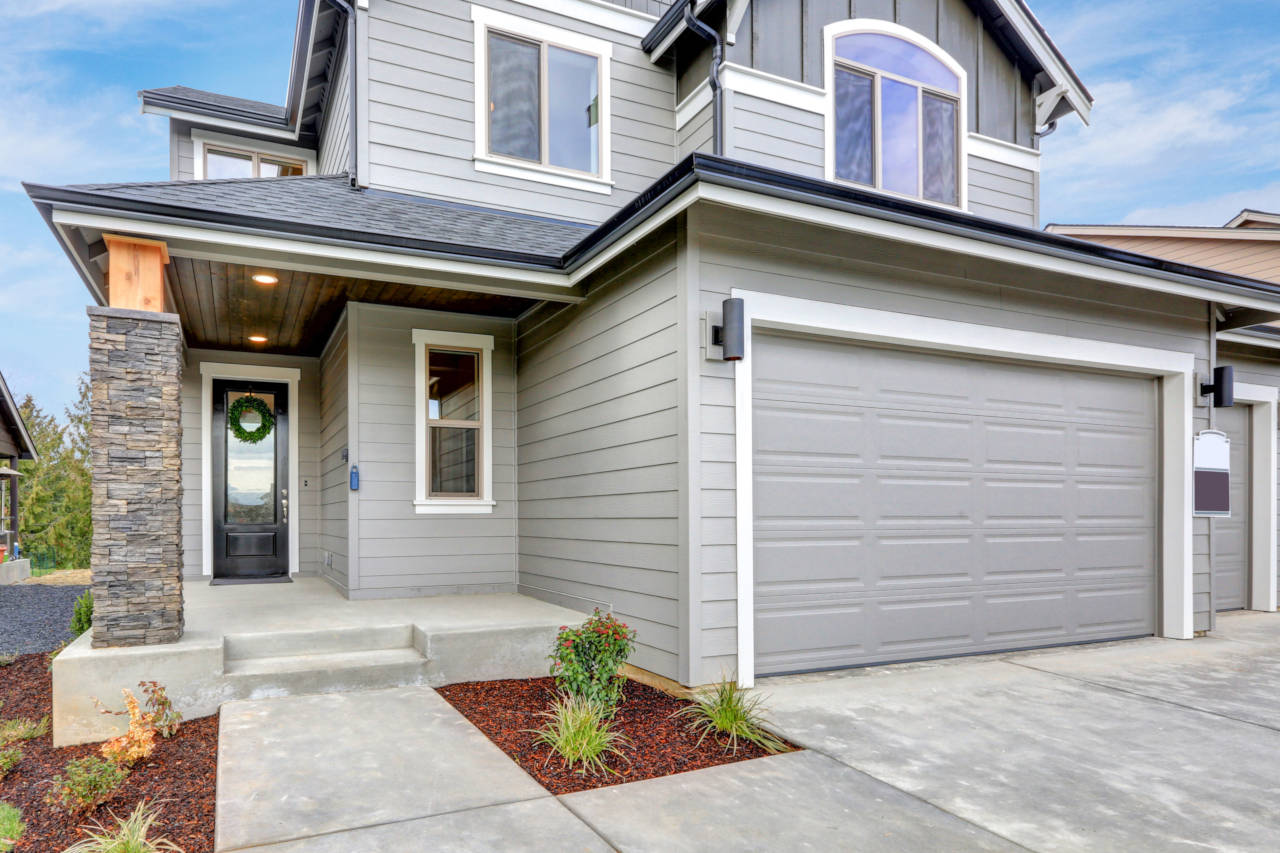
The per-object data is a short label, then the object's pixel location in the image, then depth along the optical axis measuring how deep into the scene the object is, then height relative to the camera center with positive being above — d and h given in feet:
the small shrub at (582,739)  10.81 -4.15
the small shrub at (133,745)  10.86 -4.19
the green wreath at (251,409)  26.63 +1.01
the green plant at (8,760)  11.16 -4.51
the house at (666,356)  14.42 +2.17
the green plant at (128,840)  7.99 -4.11
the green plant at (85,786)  9.54 -4.19
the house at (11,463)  41.29 -0.98
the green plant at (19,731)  12.85 -4.72
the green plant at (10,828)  8.59 -4.39
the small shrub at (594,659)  12.62 -3.47
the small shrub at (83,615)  17.75 -3.81
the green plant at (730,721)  11.53 -4.22
